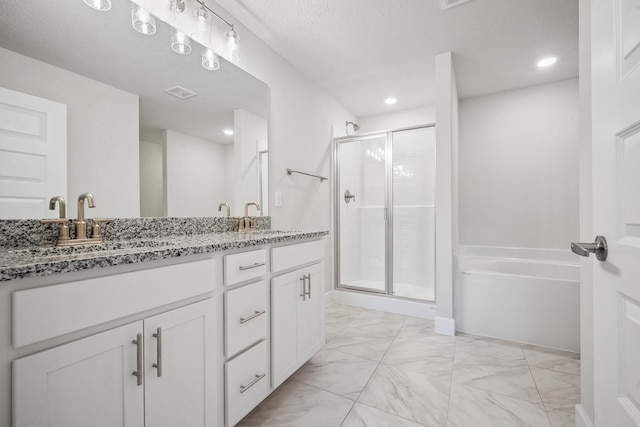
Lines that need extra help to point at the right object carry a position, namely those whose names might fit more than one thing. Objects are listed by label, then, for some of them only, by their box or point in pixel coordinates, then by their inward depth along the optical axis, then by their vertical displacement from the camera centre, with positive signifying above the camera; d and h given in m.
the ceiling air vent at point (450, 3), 1.78 +1.34
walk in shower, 2.87 +0.01
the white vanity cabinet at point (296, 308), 1.41 -0.53
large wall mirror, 1.09 +0.54
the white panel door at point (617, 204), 0.52 +0.02
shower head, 3.35 +1.05
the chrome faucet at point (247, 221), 1.97 -0.05
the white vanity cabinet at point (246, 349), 1.13 -0.59
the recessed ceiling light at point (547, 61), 2.44 +1.34
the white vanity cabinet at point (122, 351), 0.64 -0.38
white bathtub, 1.98 -0.73
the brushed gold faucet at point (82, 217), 1.12 -0.01
